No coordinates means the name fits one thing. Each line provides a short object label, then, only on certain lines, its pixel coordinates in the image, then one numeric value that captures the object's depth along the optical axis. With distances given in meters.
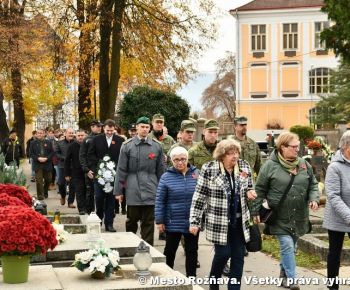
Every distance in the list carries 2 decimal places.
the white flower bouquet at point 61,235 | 9.18
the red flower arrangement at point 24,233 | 6.52
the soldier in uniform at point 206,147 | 9.88
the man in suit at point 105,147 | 13.39
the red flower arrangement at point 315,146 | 20.32
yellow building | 62.62
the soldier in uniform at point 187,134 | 10.65
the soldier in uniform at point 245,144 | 10.46
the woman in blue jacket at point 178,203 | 8.35
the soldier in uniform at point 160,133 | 12.71
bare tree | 76.81
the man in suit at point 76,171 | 15.02
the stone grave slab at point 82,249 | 8.58
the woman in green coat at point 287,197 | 8.13
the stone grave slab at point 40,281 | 6.63
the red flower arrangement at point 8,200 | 8.16
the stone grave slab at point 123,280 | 6.82
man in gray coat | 10.41
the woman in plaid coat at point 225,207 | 7.36
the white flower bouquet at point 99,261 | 7.05
